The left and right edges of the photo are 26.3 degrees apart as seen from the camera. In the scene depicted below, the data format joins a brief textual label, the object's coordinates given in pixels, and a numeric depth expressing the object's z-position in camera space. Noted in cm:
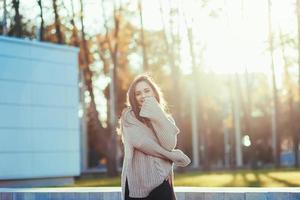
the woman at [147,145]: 517
